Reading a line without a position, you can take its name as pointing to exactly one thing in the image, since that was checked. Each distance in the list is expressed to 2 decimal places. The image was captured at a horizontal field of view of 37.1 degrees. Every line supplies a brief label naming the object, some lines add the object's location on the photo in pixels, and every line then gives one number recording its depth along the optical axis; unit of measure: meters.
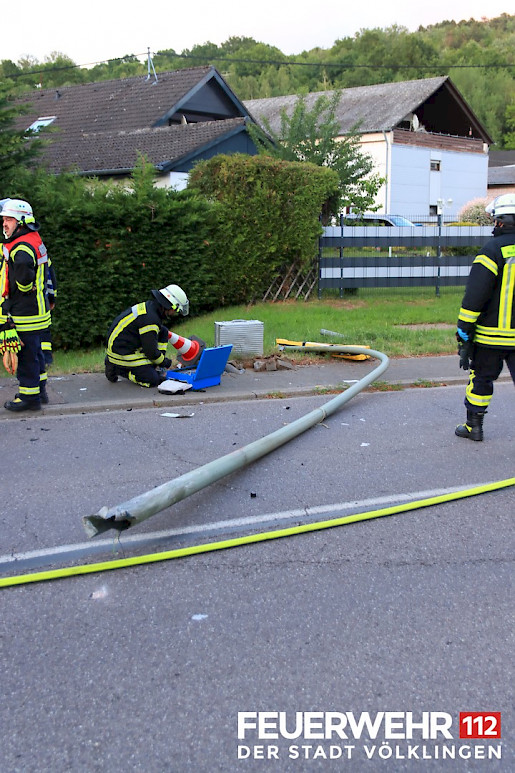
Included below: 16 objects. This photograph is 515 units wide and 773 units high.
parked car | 23.15
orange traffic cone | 8.91
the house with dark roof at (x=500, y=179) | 52.98
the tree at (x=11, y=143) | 11.33
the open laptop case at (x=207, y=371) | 8.41
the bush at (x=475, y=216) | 23.53
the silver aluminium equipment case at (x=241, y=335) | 10.09
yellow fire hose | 3.96
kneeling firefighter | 8.37
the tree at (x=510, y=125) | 79.60
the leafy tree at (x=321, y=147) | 23.62
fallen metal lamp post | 4.05
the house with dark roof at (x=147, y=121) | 24.03
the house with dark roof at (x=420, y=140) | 40.78
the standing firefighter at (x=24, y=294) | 7.43
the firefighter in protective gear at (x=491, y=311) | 6.09
